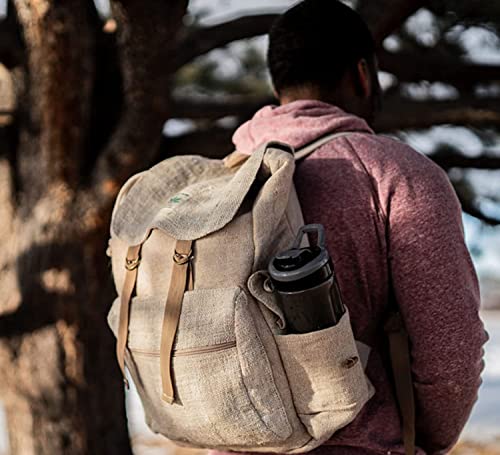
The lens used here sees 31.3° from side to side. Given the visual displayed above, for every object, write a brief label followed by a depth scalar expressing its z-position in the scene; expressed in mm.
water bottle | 1158
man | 1275
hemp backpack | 1217
